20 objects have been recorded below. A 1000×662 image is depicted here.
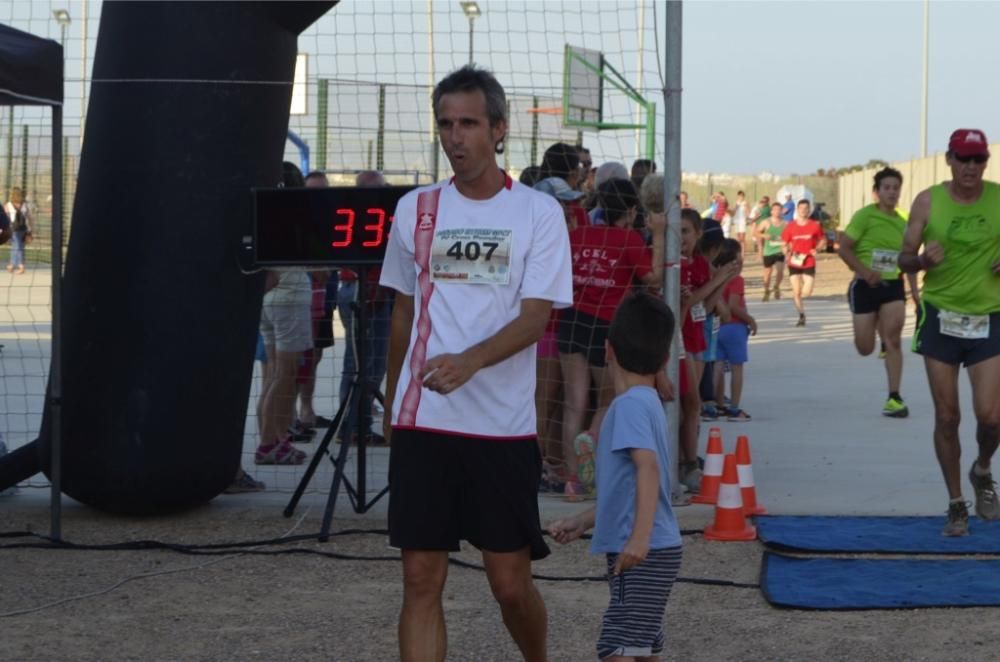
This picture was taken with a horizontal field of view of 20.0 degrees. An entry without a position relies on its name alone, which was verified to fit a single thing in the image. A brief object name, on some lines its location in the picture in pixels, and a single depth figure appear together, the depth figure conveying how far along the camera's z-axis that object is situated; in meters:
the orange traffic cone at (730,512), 13.49
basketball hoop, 16.36
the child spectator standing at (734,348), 21.46
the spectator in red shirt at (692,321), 15.57
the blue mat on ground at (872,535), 12.90
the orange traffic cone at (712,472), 14.74
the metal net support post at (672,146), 14.38
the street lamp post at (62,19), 15.00
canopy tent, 12.59
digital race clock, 13.94
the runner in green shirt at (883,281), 20.70
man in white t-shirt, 7.95
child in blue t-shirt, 7.77
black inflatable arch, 13.88
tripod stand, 14.01
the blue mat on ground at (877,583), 11.21
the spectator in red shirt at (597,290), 14.81
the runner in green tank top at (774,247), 47.23
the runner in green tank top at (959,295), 13.53
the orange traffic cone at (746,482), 14.27
